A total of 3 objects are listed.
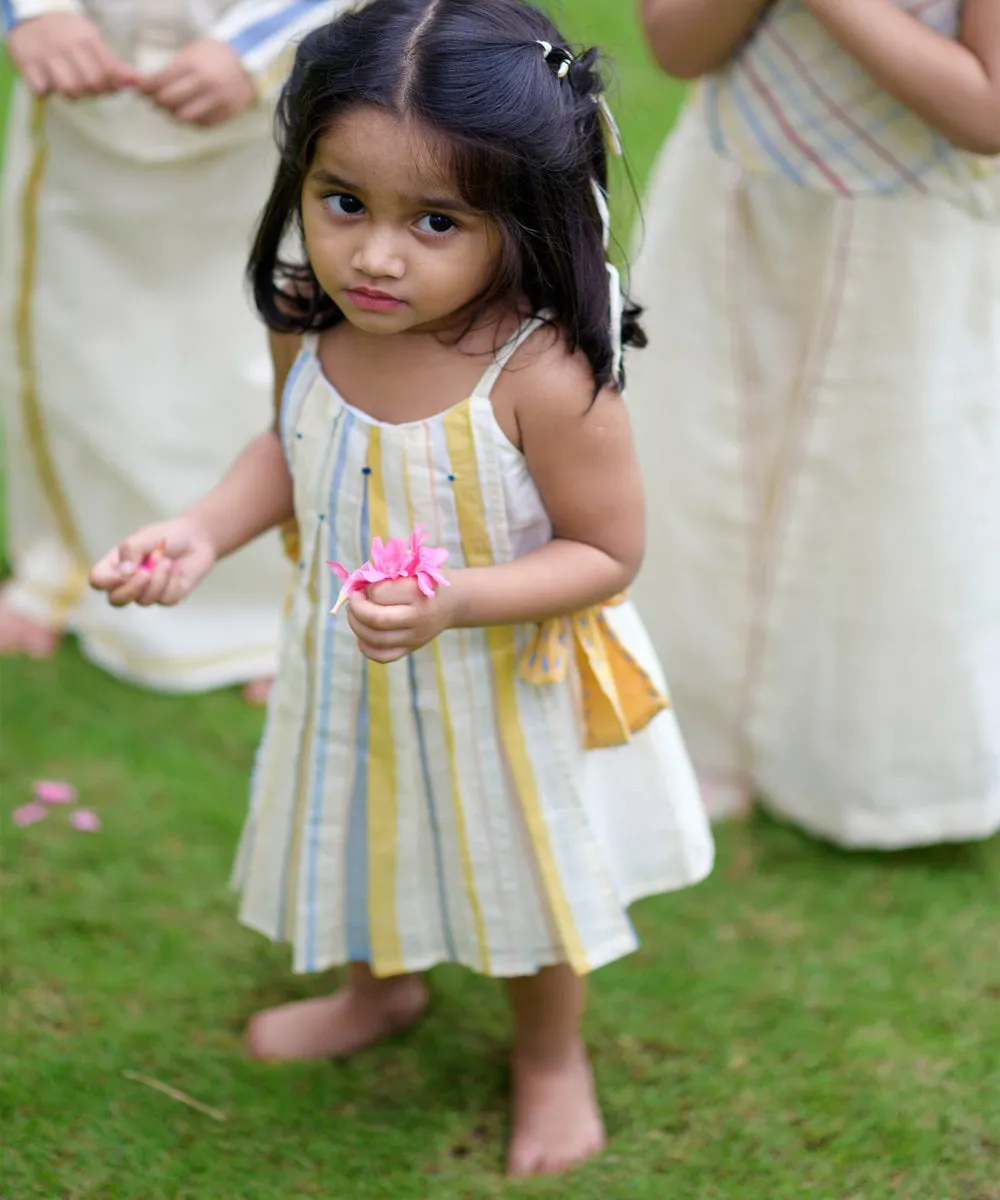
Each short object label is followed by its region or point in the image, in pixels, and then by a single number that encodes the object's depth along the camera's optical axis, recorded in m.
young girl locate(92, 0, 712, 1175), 1.34
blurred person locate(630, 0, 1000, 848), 1.93
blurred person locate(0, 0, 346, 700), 2.26
